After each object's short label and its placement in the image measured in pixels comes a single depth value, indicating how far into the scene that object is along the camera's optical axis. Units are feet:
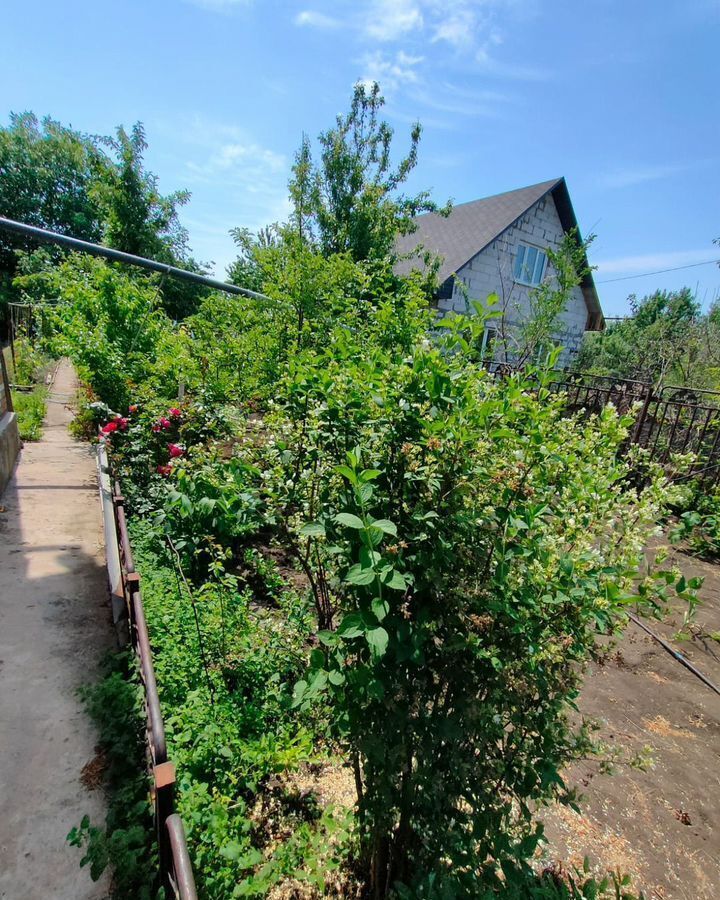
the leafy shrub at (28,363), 34.65
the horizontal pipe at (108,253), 12.02
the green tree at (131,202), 46.96
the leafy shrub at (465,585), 4.14
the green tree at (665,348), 49.80
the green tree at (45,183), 81.30
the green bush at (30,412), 23.24
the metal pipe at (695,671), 8.92
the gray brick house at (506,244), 49.03
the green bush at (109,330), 19.56
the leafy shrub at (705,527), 21.54
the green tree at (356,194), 33.32
